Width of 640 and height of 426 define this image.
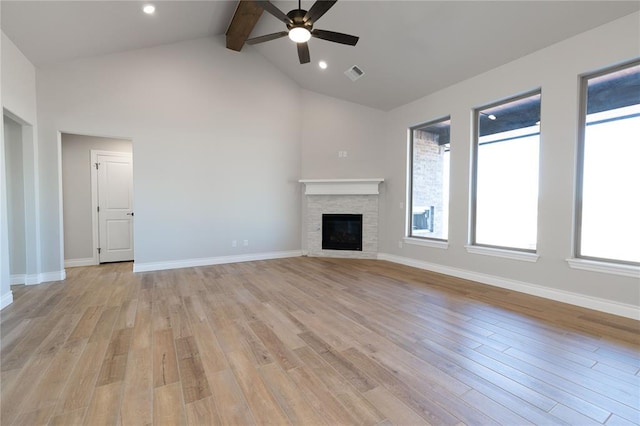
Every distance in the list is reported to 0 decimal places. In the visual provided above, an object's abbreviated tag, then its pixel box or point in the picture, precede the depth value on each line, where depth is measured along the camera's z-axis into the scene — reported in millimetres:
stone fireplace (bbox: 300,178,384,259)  5938
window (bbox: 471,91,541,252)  3717
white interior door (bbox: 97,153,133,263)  5422
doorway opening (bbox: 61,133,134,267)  5164
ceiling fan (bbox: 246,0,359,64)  2727
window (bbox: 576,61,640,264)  2947
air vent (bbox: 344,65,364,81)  4853
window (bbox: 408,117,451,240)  4844
